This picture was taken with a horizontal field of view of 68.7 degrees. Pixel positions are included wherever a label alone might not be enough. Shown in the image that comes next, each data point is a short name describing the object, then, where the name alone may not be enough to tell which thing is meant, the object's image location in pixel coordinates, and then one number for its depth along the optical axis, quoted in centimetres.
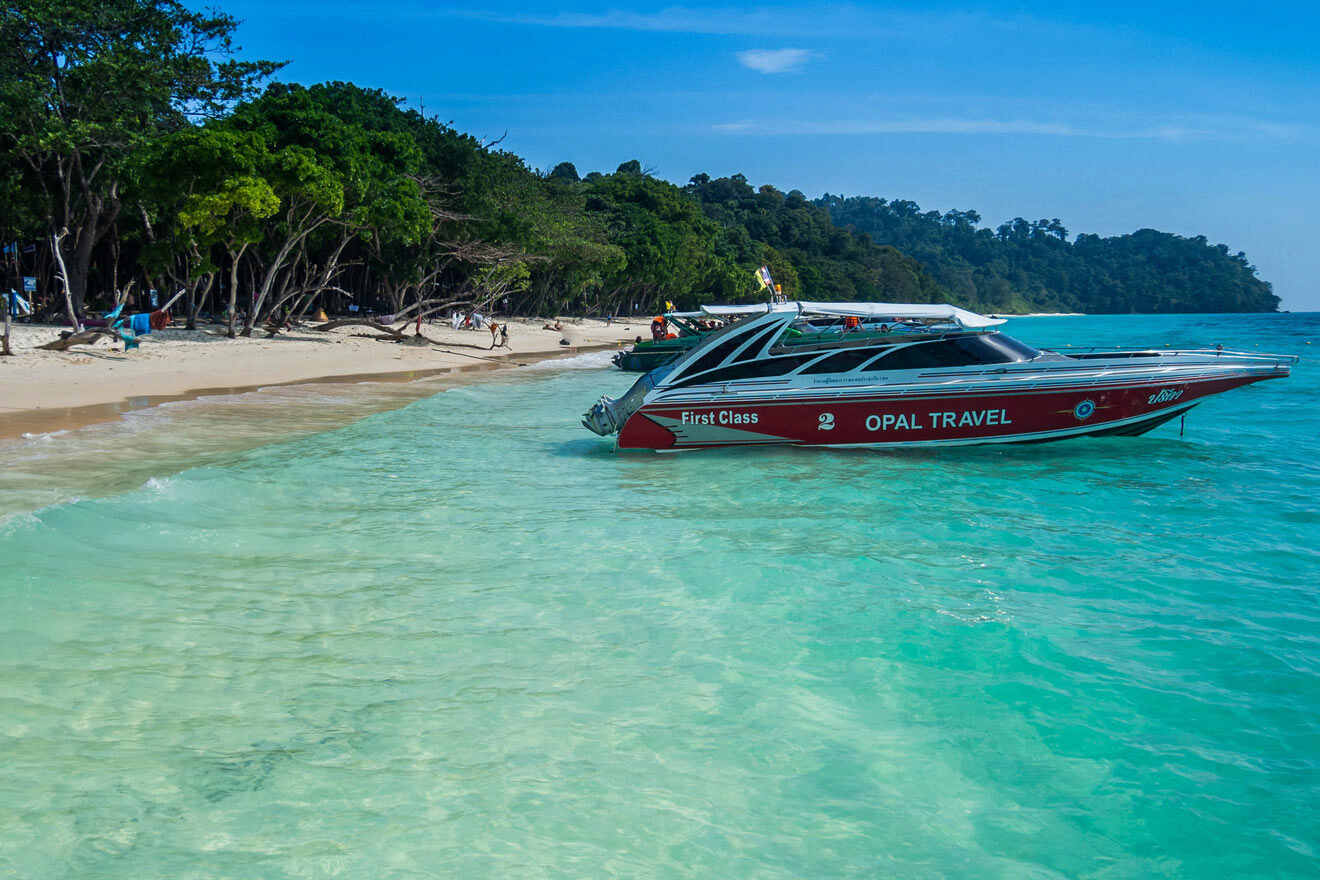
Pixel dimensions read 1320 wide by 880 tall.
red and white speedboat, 1254
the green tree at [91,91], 2470
